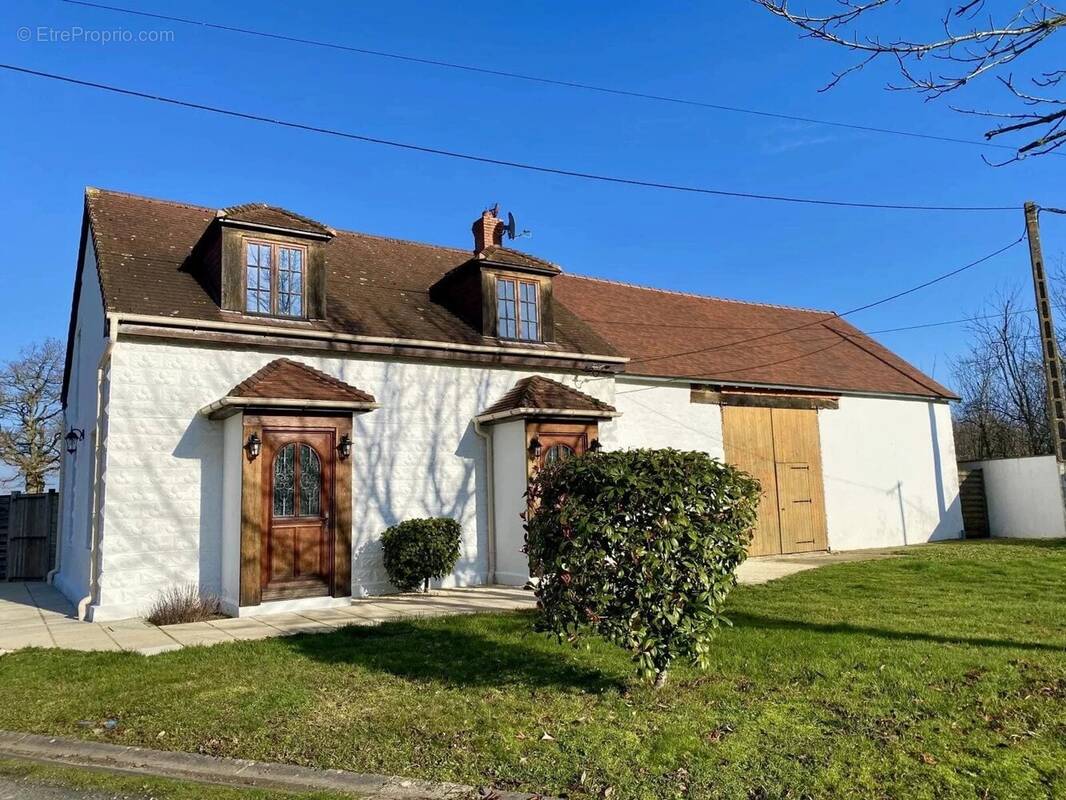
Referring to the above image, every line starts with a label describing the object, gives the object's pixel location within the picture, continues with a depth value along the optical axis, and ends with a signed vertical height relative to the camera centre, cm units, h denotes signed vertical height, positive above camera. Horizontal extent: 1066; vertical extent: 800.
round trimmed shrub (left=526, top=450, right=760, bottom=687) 566 -47
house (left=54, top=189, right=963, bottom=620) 1083 +166
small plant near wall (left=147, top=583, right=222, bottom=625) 1013 -140
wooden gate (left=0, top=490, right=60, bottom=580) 1747 -51
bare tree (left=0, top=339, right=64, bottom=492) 2944 +396
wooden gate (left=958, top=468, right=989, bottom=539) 2181 -78
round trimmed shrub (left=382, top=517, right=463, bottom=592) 1208 -88
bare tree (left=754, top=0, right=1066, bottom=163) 442 +266
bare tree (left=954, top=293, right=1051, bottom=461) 3272 +302
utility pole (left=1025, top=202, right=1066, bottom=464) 1714 +337
